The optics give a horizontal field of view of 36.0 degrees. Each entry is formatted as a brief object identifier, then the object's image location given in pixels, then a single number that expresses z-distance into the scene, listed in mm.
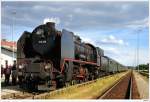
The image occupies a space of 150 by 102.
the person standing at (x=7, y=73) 11666
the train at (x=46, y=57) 9491
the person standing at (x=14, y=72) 9759
